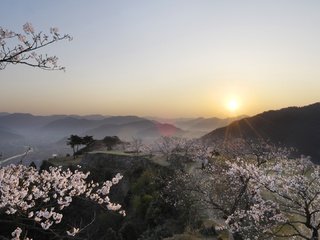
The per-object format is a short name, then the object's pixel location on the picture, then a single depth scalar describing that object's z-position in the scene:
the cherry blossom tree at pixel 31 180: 7.35
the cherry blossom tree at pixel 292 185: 9.04
